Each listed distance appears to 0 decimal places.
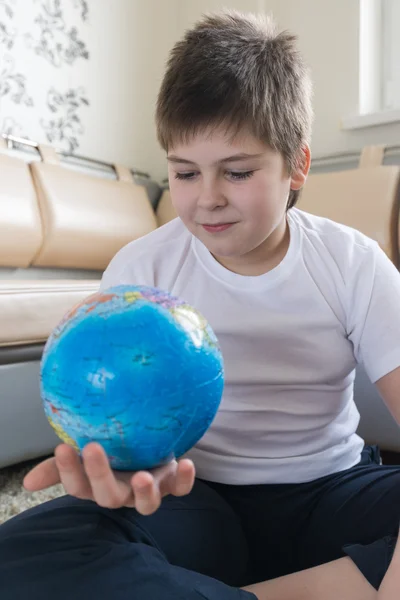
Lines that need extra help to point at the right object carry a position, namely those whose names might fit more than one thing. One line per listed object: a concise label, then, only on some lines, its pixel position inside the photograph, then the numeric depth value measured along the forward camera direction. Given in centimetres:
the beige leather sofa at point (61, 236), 149
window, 263
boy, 82
